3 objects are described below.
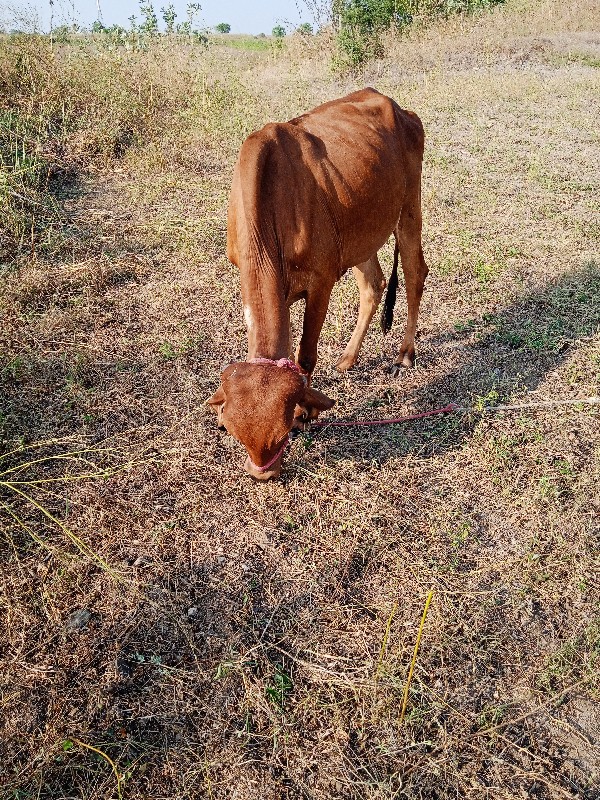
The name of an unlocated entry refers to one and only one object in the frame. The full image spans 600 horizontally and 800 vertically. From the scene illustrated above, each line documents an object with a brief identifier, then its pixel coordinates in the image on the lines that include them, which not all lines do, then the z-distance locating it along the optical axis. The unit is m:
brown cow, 2.86
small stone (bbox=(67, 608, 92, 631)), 2.82
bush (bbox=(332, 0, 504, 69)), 12.89
